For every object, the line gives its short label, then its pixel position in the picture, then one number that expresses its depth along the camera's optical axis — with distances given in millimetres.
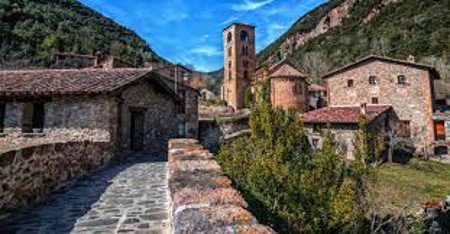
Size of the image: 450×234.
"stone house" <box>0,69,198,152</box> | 12078
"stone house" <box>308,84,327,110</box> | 42812
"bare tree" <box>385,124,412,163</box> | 24188
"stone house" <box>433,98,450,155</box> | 25045
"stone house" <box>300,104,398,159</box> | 23984
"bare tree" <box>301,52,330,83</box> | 56875
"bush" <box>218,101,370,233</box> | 5574
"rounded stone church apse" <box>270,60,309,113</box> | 34344
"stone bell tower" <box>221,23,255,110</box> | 49125
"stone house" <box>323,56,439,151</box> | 25750
